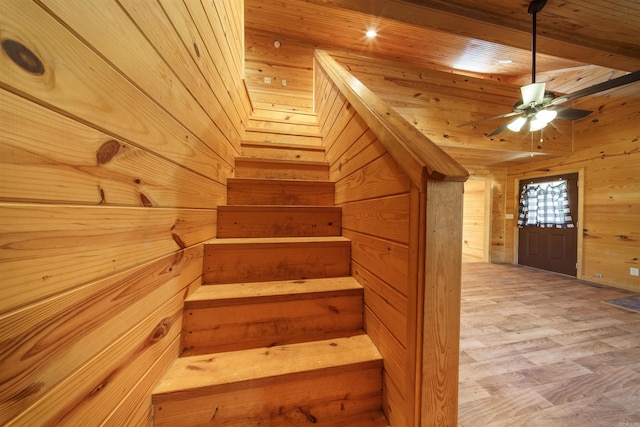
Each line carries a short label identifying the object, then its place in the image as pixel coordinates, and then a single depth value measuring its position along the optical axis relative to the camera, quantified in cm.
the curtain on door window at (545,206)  393
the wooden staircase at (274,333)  80
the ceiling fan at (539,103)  196
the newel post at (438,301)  66
